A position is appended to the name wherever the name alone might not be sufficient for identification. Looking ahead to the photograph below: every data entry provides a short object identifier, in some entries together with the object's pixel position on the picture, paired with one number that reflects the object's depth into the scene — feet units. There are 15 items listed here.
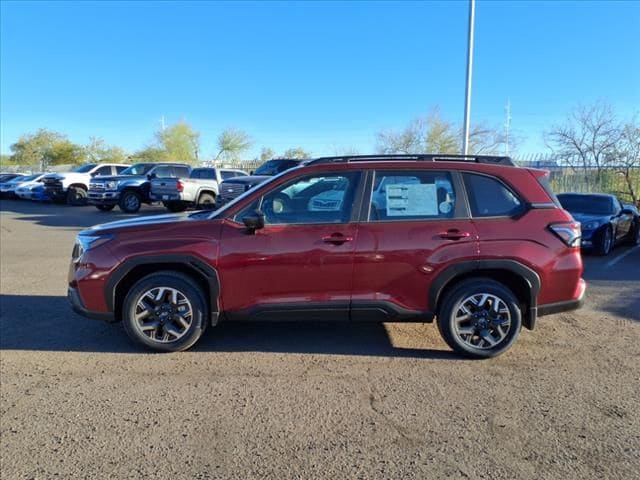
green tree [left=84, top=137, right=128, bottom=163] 206.69
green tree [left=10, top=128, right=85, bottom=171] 215.51
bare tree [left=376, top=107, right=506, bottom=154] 98.58
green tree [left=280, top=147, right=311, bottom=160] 157.19
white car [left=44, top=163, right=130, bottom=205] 76.18
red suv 14.07
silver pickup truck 57.98
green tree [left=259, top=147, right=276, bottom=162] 188.69
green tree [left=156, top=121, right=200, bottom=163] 190.80
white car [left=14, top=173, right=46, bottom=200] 84.64
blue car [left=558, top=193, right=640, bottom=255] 34.24
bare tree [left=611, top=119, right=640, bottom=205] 68.74
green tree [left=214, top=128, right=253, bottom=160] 204.33
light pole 50.93
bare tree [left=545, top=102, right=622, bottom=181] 72.84
